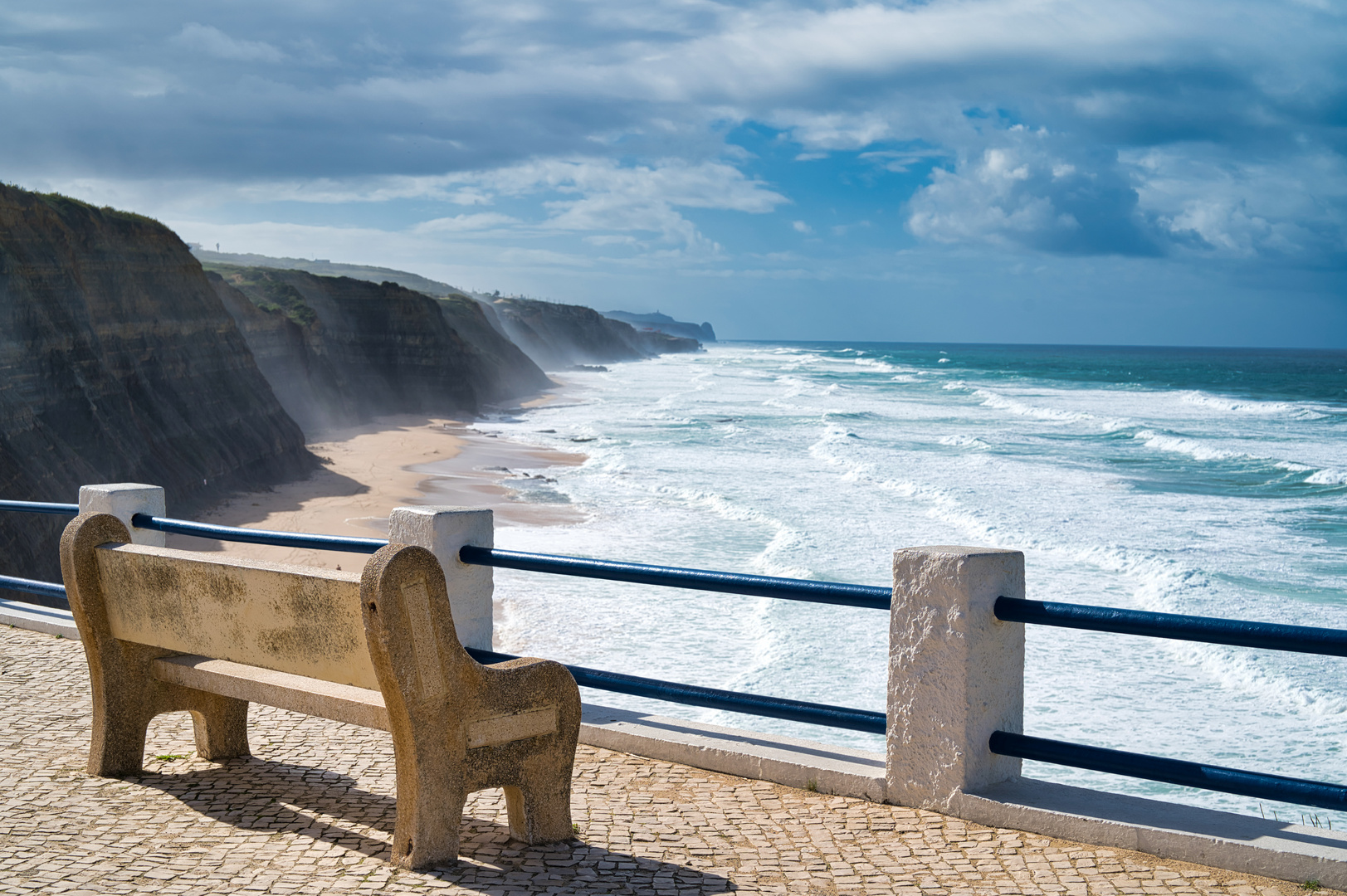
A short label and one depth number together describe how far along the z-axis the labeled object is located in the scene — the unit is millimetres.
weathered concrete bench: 3295
